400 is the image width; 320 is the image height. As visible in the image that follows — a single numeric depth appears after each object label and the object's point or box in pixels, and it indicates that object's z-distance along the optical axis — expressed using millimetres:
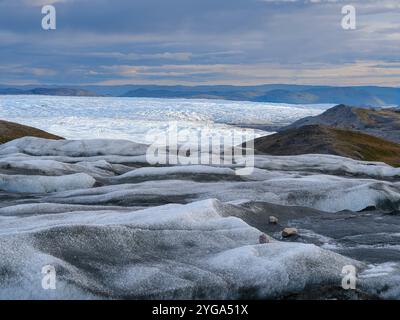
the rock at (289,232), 17719
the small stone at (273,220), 19641
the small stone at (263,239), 15094
